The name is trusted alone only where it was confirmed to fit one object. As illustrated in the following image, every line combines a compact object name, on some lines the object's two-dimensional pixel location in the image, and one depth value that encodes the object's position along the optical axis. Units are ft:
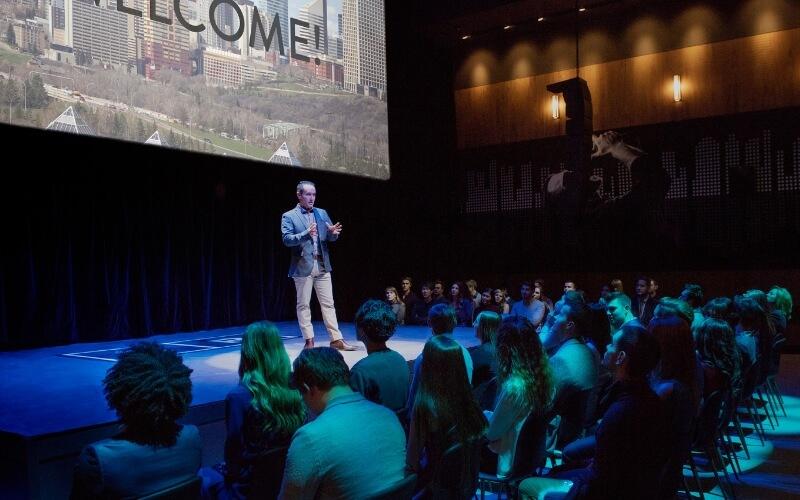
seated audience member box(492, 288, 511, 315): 28.37
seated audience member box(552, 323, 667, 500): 6.53
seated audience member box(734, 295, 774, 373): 15.56
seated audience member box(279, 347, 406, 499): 5.31
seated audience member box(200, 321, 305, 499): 7.75
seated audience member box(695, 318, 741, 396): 11.99
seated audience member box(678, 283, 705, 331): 19.72
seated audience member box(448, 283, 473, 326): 30.35
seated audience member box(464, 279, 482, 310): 31.12
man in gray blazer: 18.21
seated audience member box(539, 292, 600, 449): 10.38
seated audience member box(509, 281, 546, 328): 24.56
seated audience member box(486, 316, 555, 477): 9.12
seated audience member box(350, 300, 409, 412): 9.69
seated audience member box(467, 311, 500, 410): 12.56
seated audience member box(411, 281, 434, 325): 29.84
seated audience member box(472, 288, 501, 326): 29.12
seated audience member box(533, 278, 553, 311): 27.30
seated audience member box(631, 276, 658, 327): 27.96
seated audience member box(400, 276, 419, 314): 30.73
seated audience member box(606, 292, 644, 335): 18.66
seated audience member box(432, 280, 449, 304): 30.54
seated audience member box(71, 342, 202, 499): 5.36
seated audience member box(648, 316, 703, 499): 7.77
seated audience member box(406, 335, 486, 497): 7.79
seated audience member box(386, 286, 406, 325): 29.29
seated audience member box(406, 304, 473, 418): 12.07
